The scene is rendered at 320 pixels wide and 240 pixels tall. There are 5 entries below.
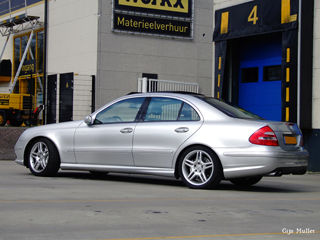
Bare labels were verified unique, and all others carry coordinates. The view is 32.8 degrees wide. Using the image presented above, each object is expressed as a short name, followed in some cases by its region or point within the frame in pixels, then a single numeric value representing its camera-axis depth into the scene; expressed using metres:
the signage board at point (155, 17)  22.12
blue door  14.91
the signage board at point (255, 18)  13.40
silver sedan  7.61
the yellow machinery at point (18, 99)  22.83
